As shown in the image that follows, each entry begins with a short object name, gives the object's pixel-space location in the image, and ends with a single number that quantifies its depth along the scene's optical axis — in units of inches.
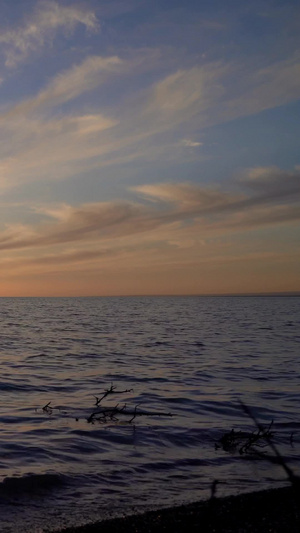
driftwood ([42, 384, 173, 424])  470.6
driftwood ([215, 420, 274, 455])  374.6
